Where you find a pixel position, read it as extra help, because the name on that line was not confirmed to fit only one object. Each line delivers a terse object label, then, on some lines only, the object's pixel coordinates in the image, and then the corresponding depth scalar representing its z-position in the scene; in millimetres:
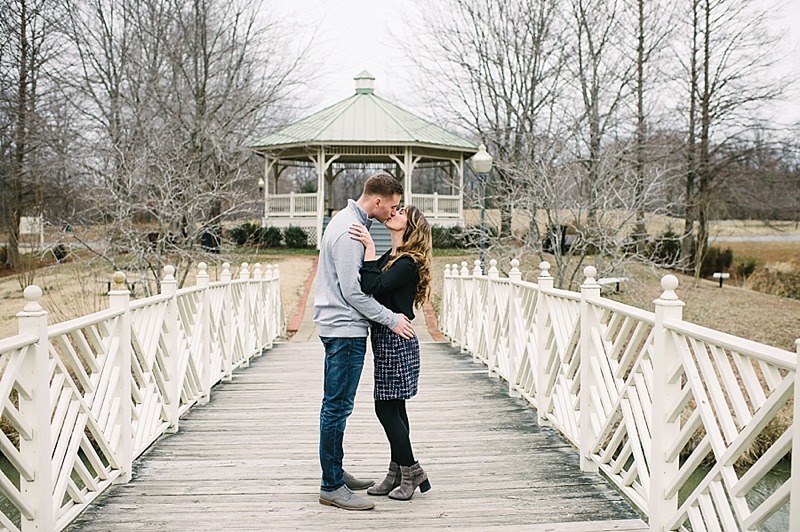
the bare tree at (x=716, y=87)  21156
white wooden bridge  2934
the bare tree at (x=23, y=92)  20609
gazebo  24172
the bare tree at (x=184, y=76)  19438
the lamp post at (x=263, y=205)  26273
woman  3721
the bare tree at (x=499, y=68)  21750
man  3676
